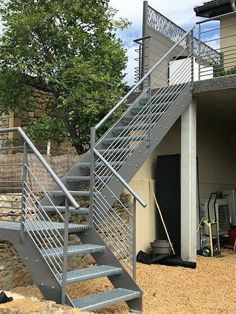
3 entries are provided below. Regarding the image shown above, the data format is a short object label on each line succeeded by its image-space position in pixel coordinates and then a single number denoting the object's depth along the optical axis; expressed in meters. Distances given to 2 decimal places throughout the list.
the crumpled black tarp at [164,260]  5.37
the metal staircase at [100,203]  3.17
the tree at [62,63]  6.23
